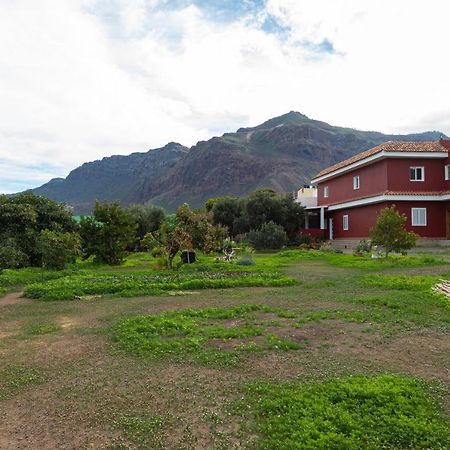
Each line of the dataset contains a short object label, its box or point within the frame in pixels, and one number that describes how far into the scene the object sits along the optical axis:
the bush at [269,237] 30.28
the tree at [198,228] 18.11
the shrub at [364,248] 23.52
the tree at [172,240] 16.77
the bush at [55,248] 17.14
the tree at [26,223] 18.36
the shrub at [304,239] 33.69
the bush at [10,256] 17.55
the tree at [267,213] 34.53
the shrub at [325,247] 28.16
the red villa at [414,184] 28.12
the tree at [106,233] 20.48
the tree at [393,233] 18.75
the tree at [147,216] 34.56
